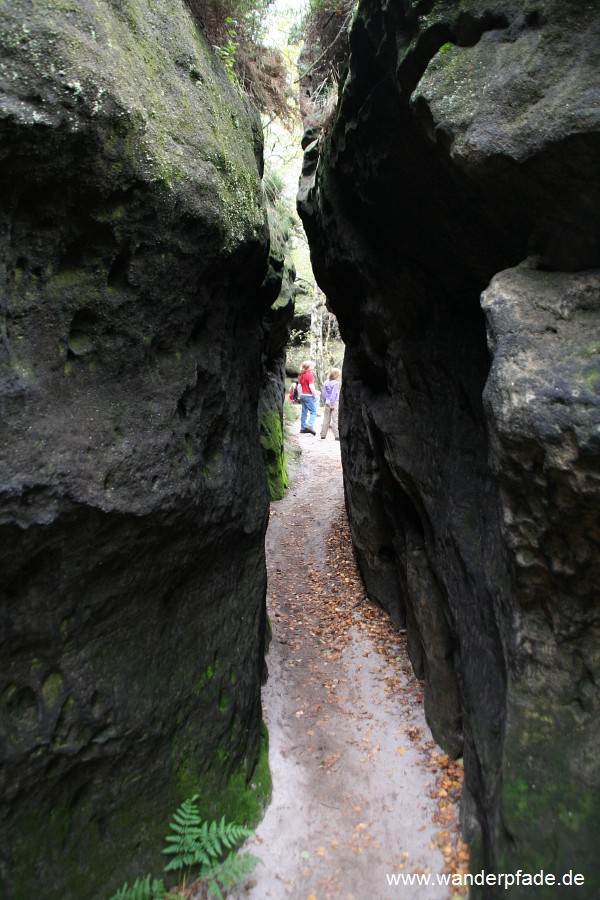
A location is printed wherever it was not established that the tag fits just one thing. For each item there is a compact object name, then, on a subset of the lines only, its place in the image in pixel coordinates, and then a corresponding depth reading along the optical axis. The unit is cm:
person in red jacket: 1884
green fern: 419
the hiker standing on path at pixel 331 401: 1798
